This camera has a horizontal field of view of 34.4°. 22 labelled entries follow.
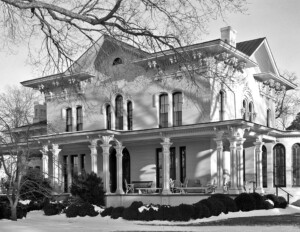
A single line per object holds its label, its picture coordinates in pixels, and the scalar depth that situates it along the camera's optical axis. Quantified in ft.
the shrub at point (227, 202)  67.21
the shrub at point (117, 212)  65.92
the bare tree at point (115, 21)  34.12
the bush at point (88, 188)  81.92
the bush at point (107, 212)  68.68
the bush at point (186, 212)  60.44
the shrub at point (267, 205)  71.60
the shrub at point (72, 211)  70.60
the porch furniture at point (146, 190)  87.90
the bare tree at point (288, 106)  165.41
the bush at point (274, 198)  76.39
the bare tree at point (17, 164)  69.26
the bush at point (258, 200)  70.44
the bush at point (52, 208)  75.87
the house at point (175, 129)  82.89
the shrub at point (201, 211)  61.67
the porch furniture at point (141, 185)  90.02
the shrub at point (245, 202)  69.21
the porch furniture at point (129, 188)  90.17
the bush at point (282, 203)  76.43
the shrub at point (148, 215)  62.18
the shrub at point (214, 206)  63.87
